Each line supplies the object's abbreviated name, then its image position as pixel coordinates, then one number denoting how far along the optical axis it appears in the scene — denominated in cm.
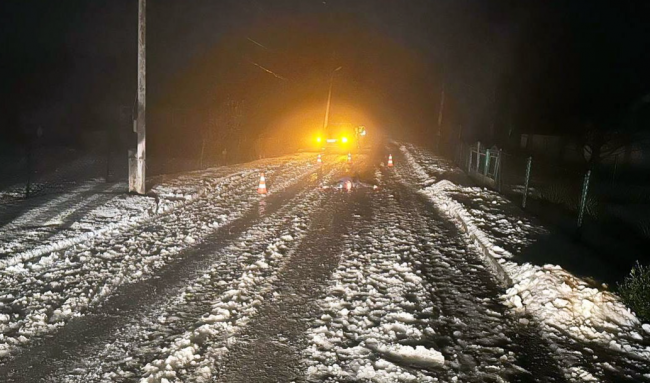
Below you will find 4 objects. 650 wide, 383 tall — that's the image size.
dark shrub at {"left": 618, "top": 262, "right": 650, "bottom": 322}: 572
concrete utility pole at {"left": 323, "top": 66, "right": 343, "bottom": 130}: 4197
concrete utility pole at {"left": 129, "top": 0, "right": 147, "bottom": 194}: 1215
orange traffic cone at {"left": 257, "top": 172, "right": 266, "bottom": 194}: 1441
